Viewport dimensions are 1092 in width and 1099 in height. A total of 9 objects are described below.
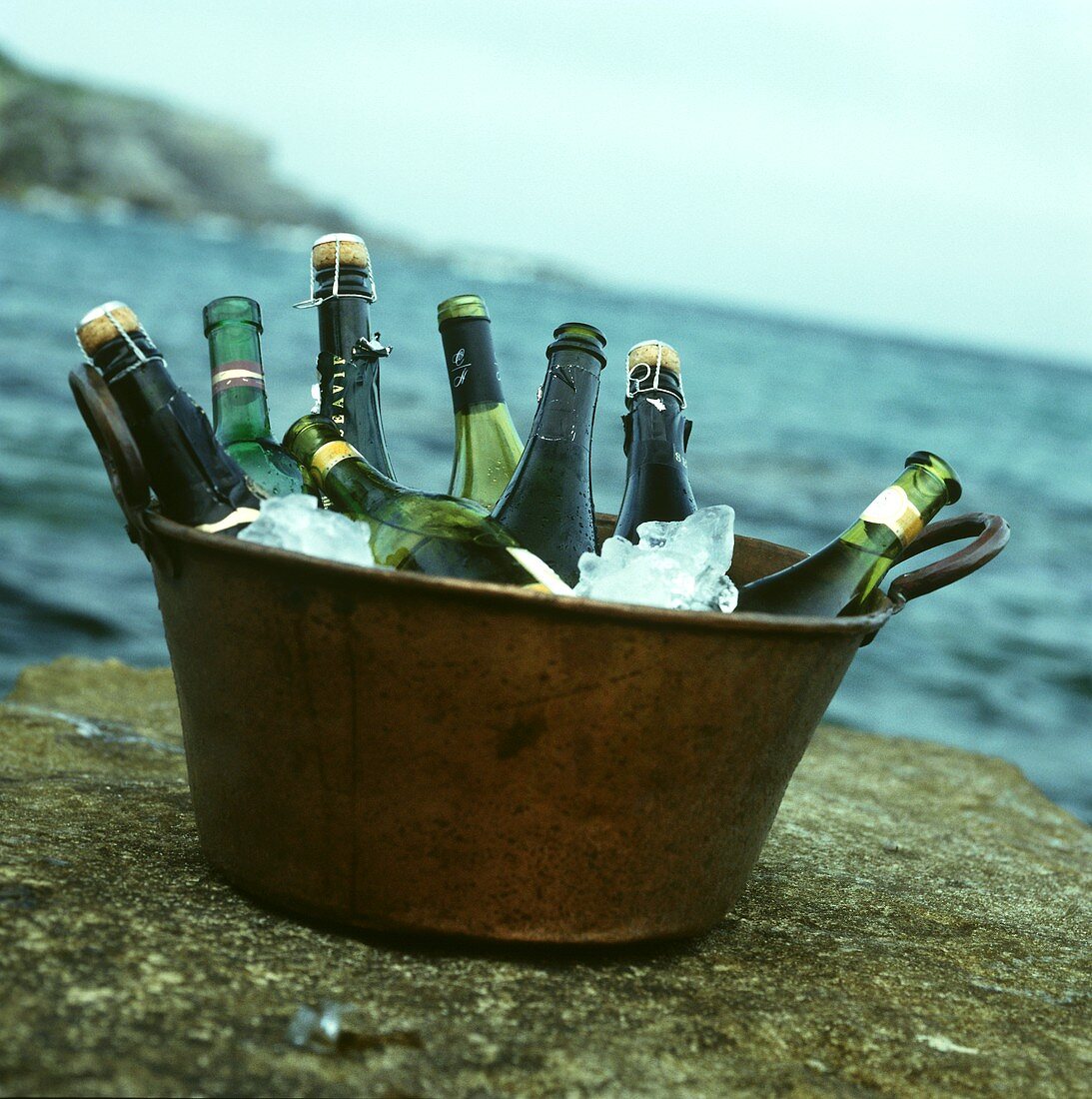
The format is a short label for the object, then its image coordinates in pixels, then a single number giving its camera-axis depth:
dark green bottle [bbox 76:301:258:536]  0.91
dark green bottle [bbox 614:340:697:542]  1.07
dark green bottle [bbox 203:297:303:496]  1.01
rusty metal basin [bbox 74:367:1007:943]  0.84
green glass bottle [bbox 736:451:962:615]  0.98
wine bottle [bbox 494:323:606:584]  1.02
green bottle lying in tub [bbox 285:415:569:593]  0.95
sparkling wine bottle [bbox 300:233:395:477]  1.04
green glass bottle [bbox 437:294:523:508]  1.06
